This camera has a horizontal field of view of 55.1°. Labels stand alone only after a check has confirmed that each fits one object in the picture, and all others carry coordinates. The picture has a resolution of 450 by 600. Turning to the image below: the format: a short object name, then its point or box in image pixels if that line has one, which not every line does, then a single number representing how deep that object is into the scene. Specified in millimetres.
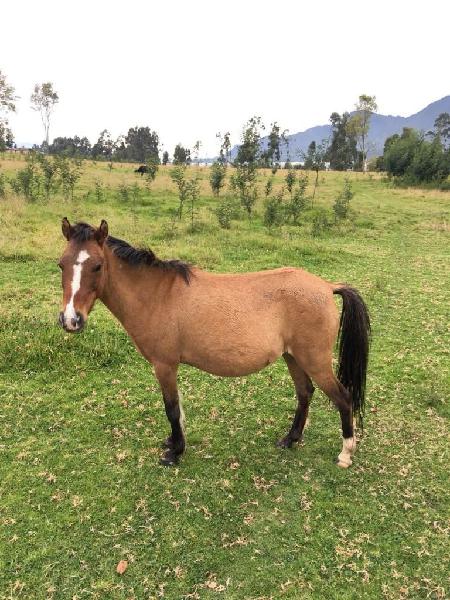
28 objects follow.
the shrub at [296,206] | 18859
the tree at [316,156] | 25611
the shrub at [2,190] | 18688
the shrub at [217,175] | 23797
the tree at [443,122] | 92938
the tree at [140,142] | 77000
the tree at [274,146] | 54281
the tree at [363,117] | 60219
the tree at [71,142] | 84138
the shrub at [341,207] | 19906
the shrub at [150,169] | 27625
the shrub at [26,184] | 19062
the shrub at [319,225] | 16734
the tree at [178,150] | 49900
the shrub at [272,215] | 17797
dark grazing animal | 36250
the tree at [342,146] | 74438
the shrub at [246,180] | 20564
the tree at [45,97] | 66500
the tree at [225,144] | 38525
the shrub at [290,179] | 22269
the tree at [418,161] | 37844
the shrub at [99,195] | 21769
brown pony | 4246
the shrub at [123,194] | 22266
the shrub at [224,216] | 16812
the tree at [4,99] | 37578
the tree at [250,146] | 21391
